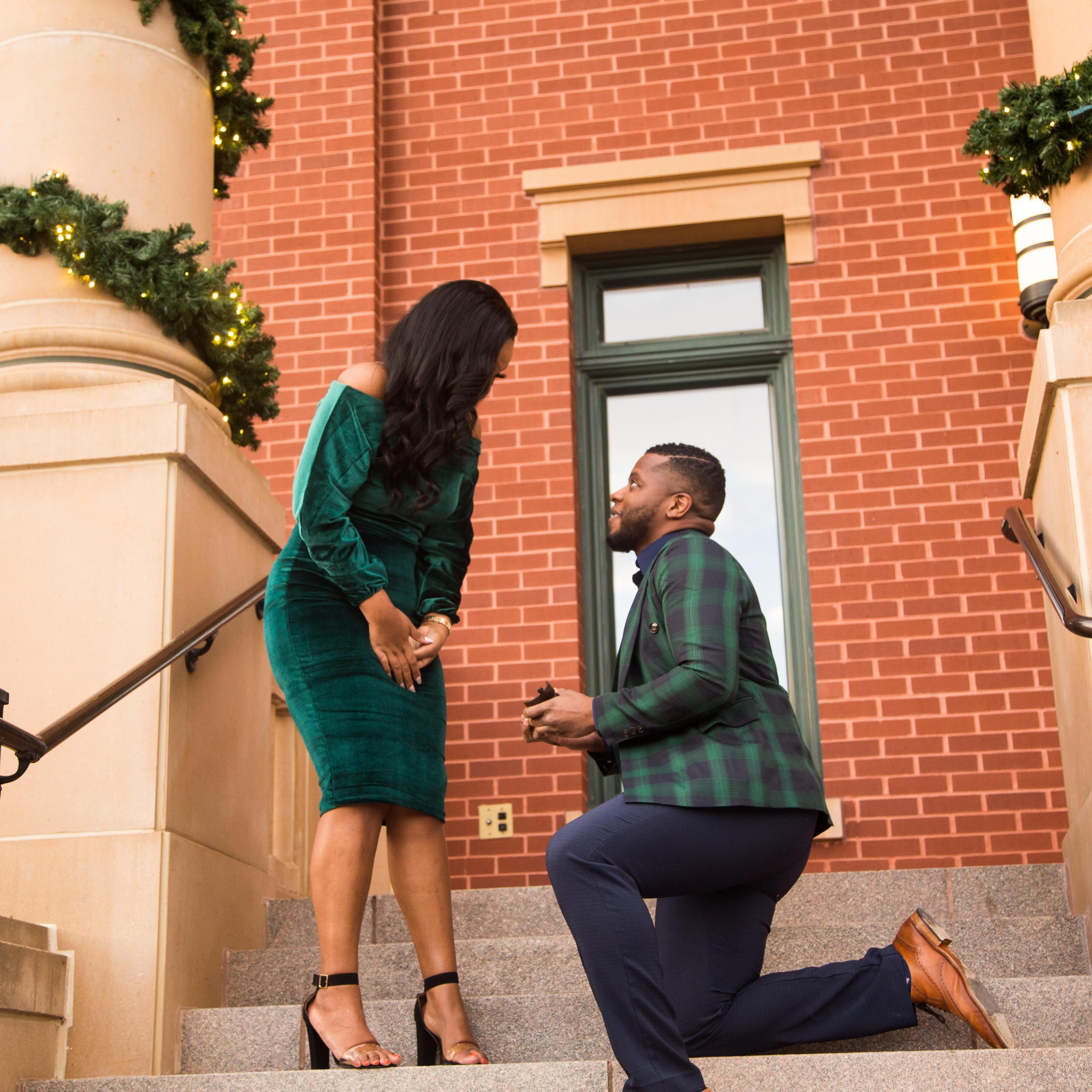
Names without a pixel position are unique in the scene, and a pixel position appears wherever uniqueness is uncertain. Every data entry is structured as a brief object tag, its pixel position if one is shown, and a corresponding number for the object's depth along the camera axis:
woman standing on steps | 3.18
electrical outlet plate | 6.66
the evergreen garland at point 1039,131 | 3.99
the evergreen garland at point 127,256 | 4.20
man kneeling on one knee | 2.80
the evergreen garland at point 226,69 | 4.65
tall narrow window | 7.23
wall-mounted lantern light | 6.61
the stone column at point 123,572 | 3.57
